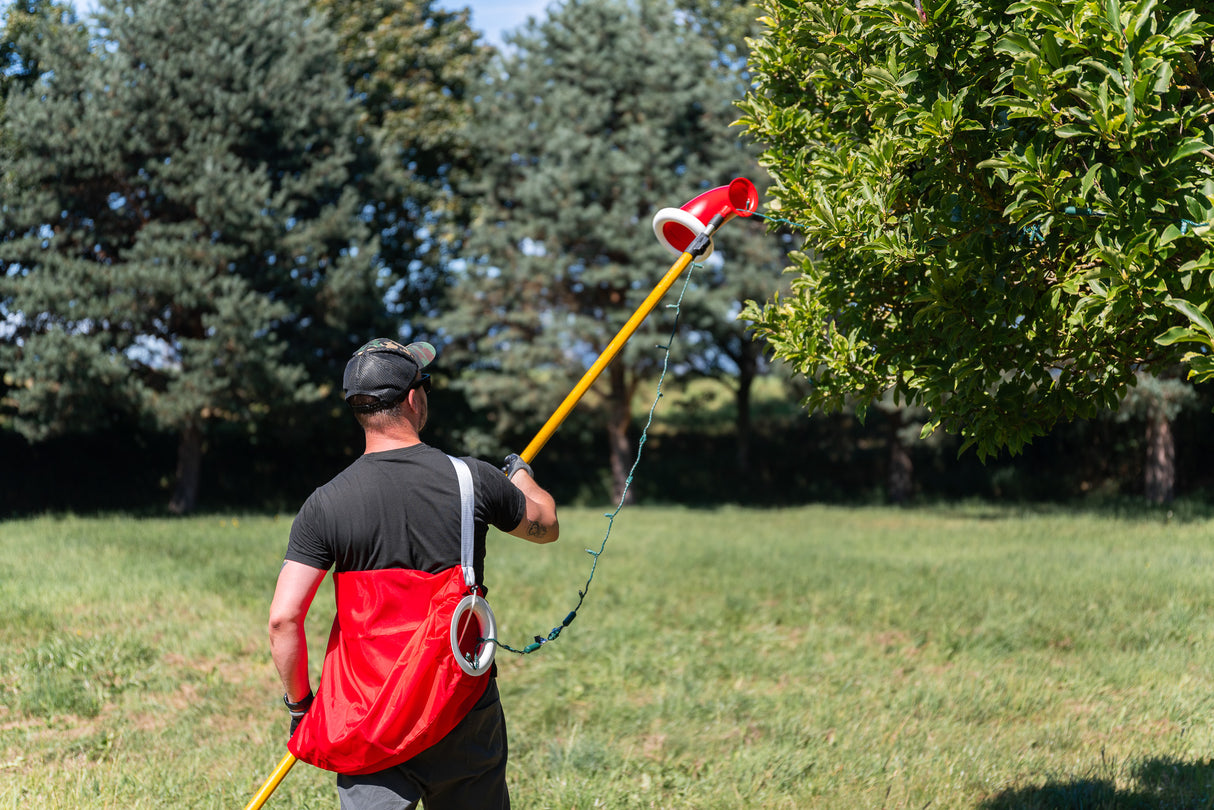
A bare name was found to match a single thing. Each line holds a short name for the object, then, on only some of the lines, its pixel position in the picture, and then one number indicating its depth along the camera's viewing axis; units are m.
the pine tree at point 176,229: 19.61
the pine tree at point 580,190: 25.77
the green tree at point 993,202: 2.91
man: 3.05
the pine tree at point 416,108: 27.28
